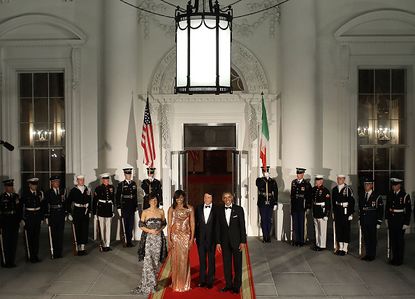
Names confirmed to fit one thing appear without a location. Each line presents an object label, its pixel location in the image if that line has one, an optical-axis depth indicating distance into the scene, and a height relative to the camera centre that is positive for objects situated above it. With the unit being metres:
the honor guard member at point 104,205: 12.27 -1.24
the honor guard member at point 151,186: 12.73 -0.87
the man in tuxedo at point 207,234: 9.02 -1.36
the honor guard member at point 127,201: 12.62 -1.18
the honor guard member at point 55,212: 11.55 -1.30
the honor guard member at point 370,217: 11.19 -1.38
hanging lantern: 6.53 +1.03
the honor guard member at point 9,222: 10.80 -1.42
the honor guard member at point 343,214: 11.66 -1.39
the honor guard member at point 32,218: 11.17 -1.37
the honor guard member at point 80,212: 11.85 -1.34
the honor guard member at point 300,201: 12.45 -1.18
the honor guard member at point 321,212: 12.08 -1.38
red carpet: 8.76 -2.22
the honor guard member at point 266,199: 12.79 -1.17
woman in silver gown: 8.94 -1.52
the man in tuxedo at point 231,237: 8.90 -1.39
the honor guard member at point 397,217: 10.77 -1.35
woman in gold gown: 8.91 -1.39
